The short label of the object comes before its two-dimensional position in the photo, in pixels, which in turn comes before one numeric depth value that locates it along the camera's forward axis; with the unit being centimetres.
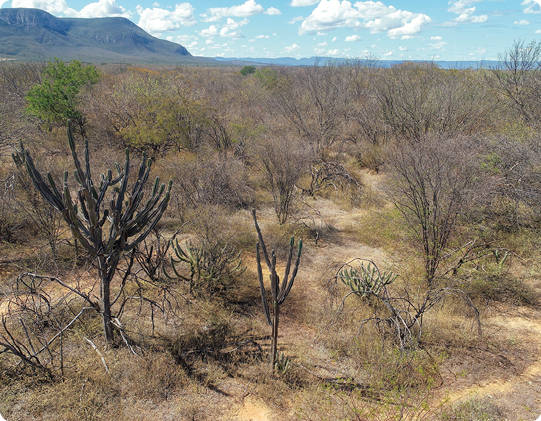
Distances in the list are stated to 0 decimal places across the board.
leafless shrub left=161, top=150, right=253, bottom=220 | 1158
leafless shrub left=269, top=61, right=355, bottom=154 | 1970
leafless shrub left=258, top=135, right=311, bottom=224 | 1248
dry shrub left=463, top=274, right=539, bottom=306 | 806
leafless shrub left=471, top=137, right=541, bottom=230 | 974
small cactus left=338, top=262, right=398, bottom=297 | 764
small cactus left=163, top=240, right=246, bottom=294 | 793
